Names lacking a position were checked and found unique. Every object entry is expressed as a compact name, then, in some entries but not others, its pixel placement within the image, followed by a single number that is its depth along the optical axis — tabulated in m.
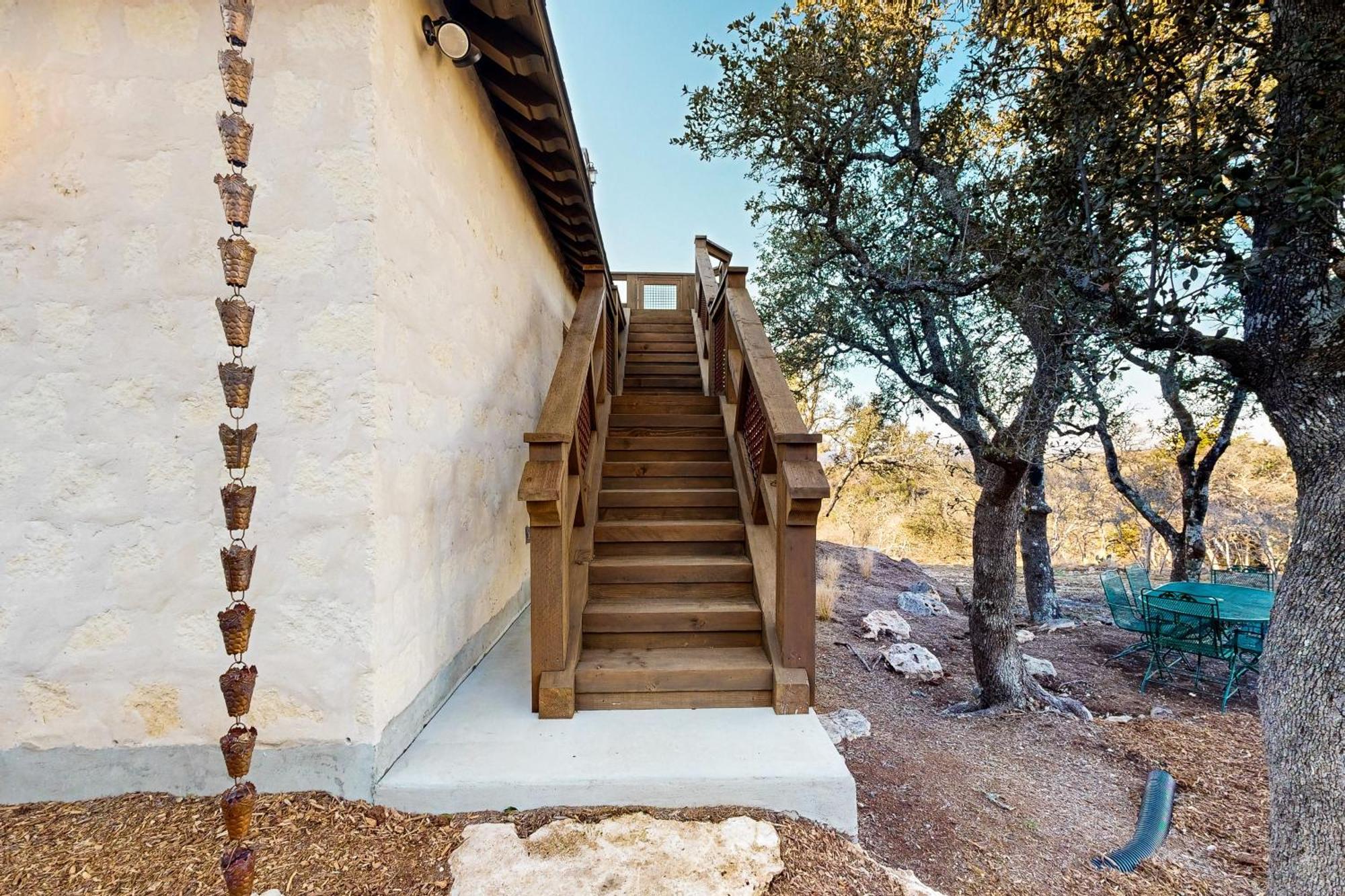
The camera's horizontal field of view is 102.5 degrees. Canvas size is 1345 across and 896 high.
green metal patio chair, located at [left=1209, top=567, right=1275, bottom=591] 7.66
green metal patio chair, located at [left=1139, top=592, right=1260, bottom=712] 5.52
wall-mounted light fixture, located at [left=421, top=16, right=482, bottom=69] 2.37
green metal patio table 5.34
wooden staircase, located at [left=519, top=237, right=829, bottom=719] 2.46
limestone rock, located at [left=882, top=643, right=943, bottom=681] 6.02
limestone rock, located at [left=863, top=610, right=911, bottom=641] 7.38
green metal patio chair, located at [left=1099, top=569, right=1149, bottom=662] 6.64
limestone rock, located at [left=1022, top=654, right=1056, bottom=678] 6.11
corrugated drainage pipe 3.03
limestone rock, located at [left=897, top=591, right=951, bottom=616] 9.08
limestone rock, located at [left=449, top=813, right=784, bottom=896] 1.60
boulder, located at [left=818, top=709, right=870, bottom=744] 4.28
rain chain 1.30
